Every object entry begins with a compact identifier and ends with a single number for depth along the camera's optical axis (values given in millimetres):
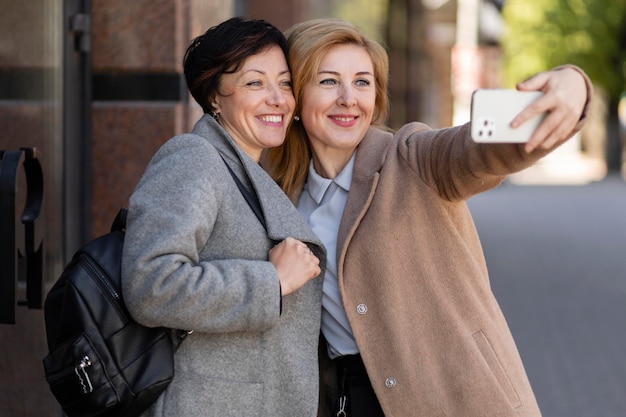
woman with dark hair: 2521
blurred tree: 38688
